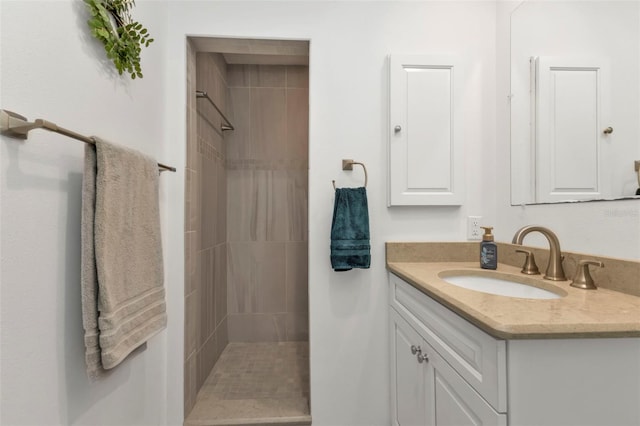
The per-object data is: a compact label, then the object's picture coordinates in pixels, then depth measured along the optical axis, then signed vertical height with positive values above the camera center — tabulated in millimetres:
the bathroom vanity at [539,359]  604 -345
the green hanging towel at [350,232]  1326 -102
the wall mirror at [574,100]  880 +413
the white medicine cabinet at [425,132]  1415 +408
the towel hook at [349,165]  1403 +232
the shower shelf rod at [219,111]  1607 +689
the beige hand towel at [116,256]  730 -129
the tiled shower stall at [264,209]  2268 +19
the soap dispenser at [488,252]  1246 -188
